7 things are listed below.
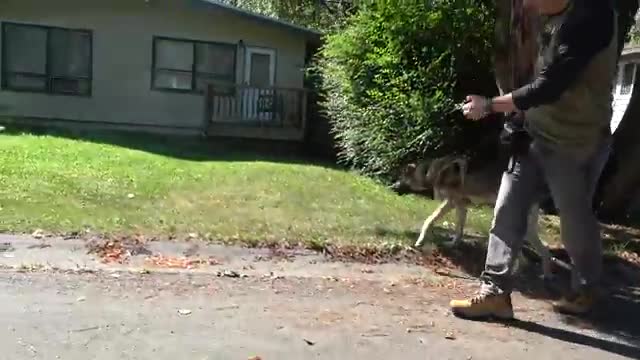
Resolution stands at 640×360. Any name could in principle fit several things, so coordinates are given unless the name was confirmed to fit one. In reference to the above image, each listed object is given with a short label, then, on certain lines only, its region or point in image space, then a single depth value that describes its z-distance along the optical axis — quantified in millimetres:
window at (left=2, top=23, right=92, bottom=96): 19547
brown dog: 7020
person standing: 4430
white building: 24088
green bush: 9922
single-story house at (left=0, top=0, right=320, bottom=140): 19406
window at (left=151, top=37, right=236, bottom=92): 20156
